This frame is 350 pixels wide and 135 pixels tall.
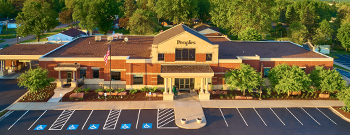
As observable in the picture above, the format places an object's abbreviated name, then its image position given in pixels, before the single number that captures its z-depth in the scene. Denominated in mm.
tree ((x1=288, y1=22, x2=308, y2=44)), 91312
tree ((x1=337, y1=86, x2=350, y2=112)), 40931
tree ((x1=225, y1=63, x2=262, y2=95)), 45812
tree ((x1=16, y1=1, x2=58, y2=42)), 84812
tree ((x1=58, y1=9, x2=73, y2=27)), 125312
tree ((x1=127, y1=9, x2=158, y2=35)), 92438
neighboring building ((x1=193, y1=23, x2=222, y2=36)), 106125
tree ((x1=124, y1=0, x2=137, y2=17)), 139625
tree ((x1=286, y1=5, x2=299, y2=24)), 125881
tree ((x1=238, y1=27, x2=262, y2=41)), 73500
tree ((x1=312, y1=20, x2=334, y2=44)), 94812
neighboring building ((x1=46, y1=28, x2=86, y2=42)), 89494
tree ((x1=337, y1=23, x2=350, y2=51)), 92375
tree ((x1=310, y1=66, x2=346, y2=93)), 45594
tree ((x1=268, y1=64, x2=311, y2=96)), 44875
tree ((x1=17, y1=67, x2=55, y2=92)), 45250
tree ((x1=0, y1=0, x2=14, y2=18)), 138838
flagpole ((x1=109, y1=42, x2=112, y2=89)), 45662
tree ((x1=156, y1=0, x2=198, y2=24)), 107625
